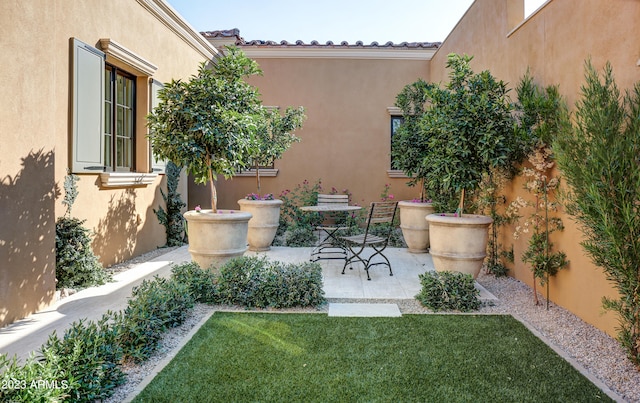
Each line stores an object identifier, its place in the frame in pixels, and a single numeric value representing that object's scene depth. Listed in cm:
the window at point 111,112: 481
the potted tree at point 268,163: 701
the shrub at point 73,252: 437
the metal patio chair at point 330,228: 659
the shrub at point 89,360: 228
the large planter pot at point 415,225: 683
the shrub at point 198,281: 422
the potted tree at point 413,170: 683
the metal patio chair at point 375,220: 526
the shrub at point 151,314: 294
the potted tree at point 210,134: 452
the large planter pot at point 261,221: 697
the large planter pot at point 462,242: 452
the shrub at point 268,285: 409
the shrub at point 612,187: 256
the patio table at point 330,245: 635
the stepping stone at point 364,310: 392
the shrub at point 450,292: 405
